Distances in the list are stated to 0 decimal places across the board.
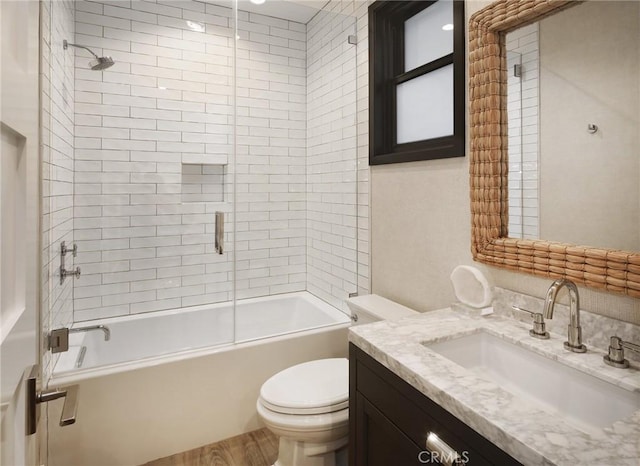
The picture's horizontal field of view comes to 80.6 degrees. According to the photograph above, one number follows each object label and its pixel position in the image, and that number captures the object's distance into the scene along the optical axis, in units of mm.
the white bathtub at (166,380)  1771
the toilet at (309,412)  1509
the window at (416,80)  1646
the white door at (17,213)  443
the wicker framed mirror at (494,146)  1284
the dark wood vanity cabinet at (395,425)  828
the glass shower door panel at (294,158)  2621
